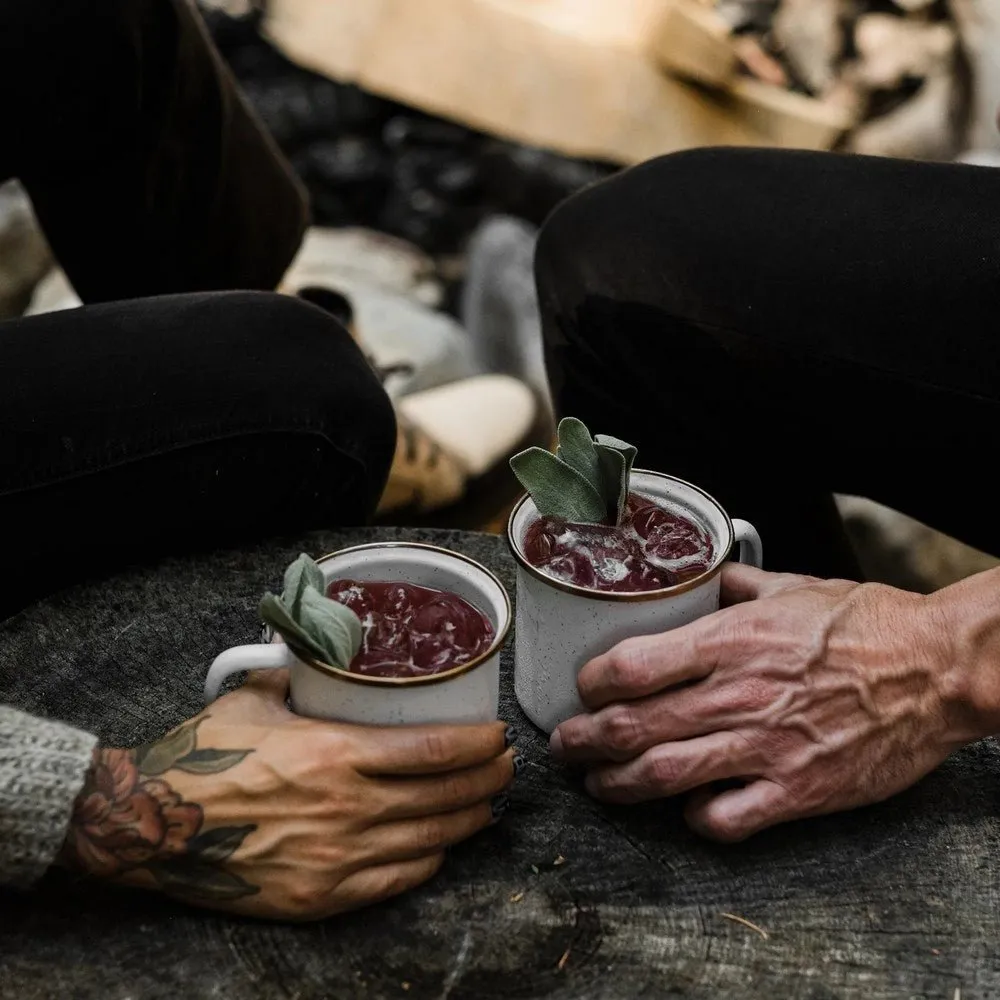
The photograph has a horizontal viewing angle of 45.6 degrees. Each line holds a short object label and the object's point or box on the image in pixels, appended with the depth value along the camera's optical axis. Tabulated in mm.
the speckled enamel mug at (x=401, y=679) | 731
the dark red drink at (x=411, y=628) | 749
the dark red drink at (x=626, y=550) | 811
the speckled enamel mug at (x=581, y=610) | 797
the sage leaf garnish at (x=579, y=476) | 817
